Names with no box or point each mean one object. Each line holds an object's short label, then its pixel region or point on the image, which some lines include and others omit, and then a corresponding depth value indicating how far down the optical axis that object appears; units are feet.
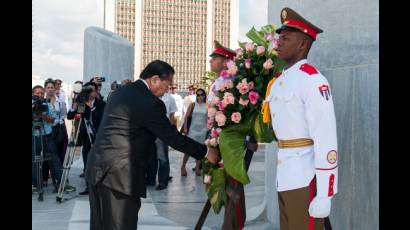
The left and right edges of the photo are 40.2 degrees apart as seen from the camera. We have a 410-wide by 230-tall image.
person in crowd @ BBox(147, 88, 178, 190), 27.66
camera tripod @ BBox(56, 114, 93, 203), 23.91
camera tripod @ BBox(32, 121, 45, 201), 24.45
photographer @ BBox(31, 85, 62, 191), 24.73
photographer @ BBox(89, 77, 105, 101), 27.50
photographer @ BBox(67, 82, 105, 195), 25.08
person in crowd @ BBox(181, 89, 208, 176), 29.76
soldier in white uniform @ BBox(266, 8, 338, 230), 9.40
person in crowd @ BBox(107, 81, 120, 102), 33.36
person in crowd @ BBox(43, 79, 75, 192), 27.91
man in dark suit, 11.76
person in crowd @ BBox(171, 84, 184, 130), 58.10
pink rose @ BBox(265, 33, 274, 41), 12.58
